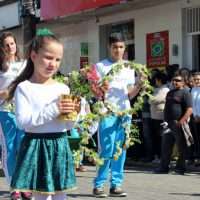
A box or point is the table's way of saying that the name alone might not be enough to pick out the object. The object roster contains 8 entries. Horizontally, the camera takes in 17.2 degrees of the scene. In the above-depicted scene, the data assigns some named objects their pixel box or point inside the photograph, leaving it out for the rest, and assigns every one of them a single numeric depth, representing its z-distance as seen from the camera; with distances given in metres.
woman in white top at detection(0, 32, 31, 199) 7.12
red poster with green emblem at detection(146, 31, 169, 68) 16.81
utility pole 16.25
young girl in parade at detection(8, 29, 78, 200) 4.79
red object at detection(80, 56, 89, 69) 20.08
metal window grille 15.98
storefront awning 16.45
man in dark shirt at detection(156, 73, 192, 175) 11.77
